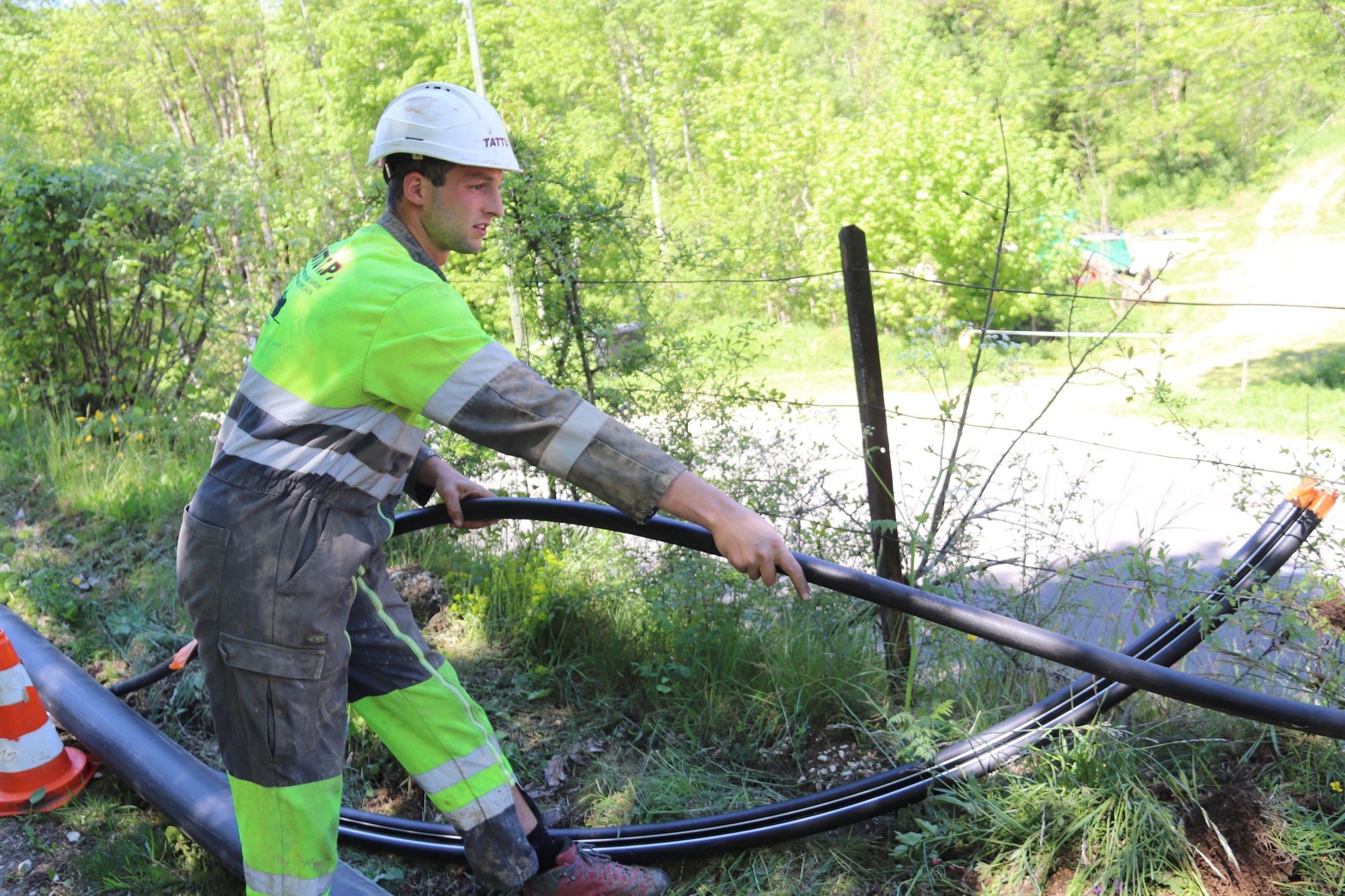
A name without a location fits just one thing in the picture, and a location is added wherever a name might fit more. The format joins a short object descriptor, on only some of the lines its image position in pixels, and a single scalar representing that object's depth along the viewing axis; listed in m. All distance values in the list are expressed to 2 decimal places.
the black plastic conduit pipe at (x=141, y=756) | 3.04
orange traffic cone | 3.58
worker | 2.04
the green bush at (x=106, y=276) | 7.33
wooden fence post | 3.65
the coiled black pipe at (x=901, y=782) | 2.91
